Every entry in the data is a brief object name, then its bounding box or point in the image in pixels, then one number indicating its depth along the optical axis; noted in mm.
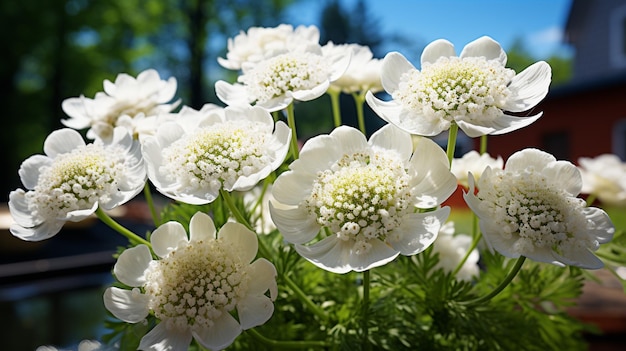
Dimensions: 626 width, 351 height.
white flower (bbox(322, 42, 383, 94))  555
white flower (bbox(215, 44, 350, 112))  465
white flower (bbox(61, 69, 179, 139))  552
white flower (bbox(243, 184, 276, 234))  576
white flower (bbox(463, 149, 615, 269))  369
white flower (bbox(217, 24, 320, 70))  569
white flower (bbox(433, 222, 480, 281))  557
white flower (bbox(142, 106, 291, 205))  386
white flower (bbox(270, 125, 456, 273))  370
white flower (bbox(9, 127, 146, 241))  419
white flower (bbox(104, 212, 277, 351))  376
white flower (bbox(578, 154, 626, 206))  641
